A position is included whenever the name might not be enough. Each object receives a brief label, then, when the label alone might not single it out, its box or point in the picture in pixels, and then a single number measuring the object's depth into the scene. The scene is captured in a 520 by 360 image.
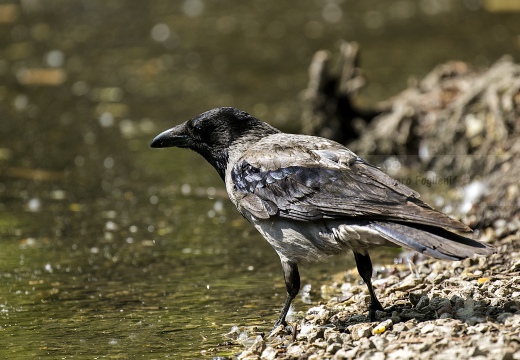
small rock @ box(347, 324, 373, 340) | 10.20
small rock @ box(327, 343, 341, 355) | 9.87
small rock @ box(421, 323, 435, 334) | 9.79
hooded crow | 9.94
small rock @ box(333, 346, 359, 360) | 9.59
